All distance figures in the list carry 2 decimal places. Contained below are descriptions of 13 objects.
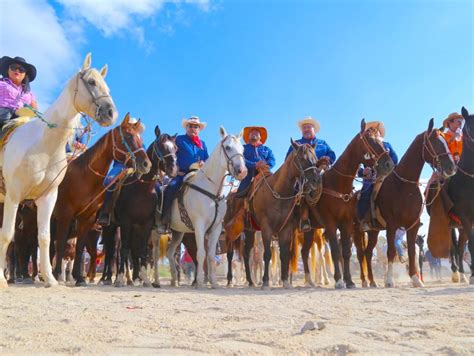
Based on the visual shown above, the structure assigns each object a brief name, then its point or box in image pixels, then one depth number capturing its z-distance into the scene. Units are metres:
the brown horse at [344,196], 8.66
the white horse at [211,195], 8.62
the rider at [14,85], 7.71
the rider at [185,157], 9.41
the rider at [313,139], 10.88
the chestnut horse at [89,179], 7.92
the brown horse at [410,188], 8.59
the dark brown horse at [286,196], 8.62
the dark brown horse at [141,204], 8.86
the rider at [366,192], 9.81
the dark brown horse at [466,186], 8.88
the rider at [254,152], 10.84
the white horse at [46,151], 6.53
